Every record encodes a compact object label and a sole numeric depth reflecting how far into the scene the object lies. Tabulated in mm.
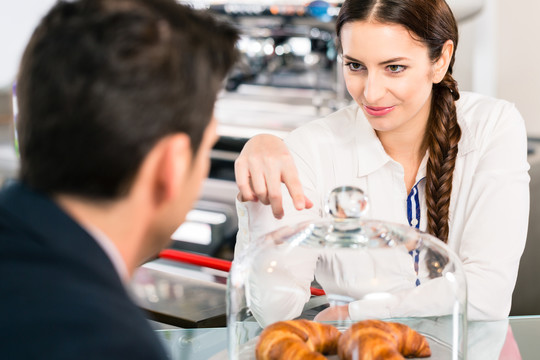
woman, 1336
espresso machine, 2799
